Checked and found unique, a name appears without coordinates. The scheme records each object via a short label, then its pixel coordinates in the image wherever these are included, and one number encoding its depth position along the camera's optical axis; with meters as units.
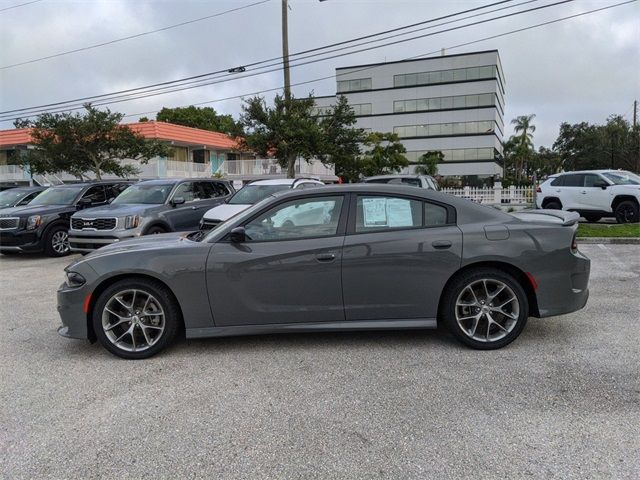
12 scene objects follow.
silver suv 9.47
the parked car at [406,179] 13.13
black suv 10.88
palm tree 64.62
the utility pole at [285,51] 21.64
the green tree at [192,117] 57.81
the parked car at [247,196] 9.61
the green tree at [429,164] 46.38
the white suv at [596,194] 13.89
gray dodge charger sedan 4.25
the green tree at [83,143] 22.28
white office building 56.47
